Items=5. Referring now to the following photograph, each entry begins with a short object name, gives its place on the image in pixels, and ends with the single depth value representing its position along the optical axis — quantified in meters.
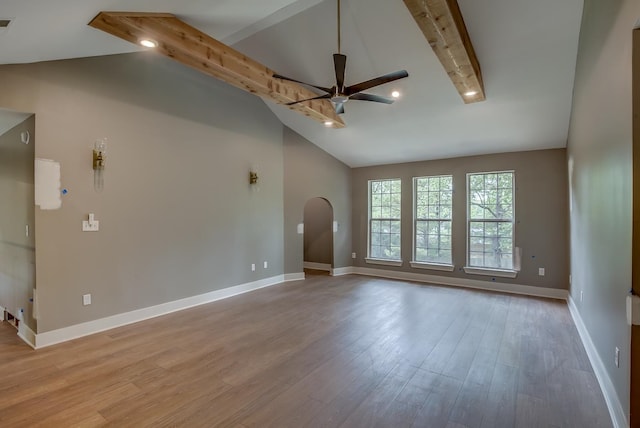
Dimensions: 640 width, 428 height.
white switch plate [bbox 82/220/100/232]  3.40
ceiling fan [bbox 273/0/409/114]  2.79
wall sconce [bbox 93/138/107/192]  3.47
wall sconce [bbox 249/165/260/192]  5.38
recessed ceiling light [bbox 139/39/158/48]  2.75
